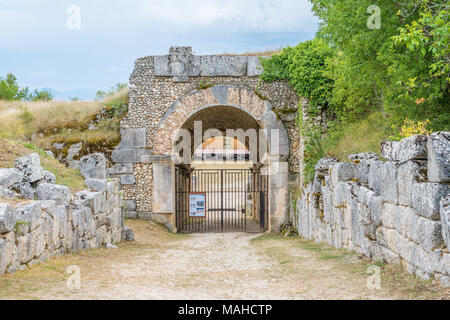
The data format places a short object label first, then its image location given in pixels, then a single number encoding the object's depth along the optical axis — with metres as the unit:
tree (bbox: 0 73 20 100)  27.54
